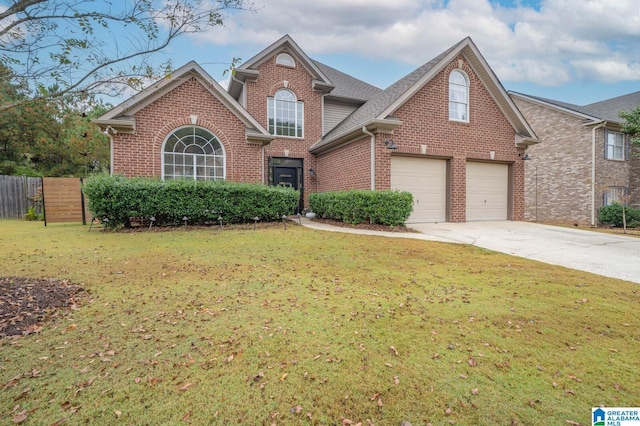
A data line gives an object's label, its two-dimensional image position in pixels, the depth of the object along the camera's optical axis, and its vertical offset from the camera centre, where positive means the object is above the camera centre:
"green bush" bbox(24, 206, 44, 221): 15.18 -0.69
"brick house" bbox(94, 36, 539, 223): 11.22 +2.41
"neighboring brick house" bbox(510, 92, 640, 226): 16.45 +1.77
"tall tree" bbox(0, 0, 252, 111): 3.82 +2.07
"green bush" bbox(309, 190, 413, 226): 10.27 -0.28
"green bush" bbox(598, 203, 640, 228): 15.75 -1.00
